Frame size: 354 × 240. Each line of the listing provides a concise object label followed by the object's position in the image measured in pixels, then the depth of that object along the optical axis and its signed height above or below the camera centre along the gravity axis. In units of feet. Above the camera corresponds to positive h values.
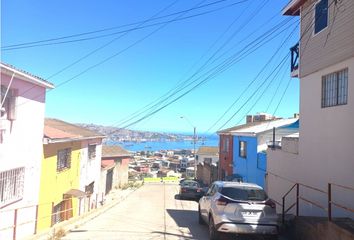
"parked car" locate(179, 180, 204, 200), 99.91 -10.03
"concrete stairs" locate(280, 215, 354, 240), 29.50 -5.85
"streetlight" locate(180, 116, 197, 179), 168.57 +4.74
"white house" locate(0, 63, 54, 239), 45.85 -0.11
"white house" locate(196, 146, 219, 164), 213.25 -2.79
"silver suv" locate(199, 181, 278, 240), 36.37 -5.29
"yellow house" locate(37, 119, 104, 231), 60.95 -4.65
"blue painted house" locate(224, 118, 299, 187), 90.89 +1.24
